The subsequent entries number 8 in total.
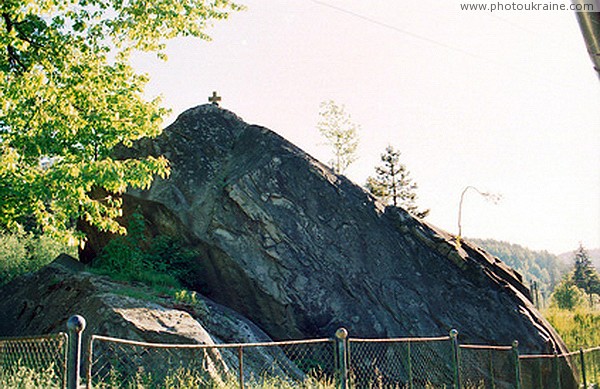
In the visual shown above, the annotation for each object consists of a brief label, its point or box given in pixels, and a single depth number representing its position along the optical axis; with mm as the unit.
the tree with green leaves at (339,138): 29203
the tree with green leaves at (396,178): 42125
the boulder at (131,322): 7379
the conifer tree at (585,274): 57719
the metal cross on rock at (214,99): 14422
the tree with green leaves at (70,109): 8812
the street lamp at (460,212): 13775
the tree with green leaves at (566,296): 36931
